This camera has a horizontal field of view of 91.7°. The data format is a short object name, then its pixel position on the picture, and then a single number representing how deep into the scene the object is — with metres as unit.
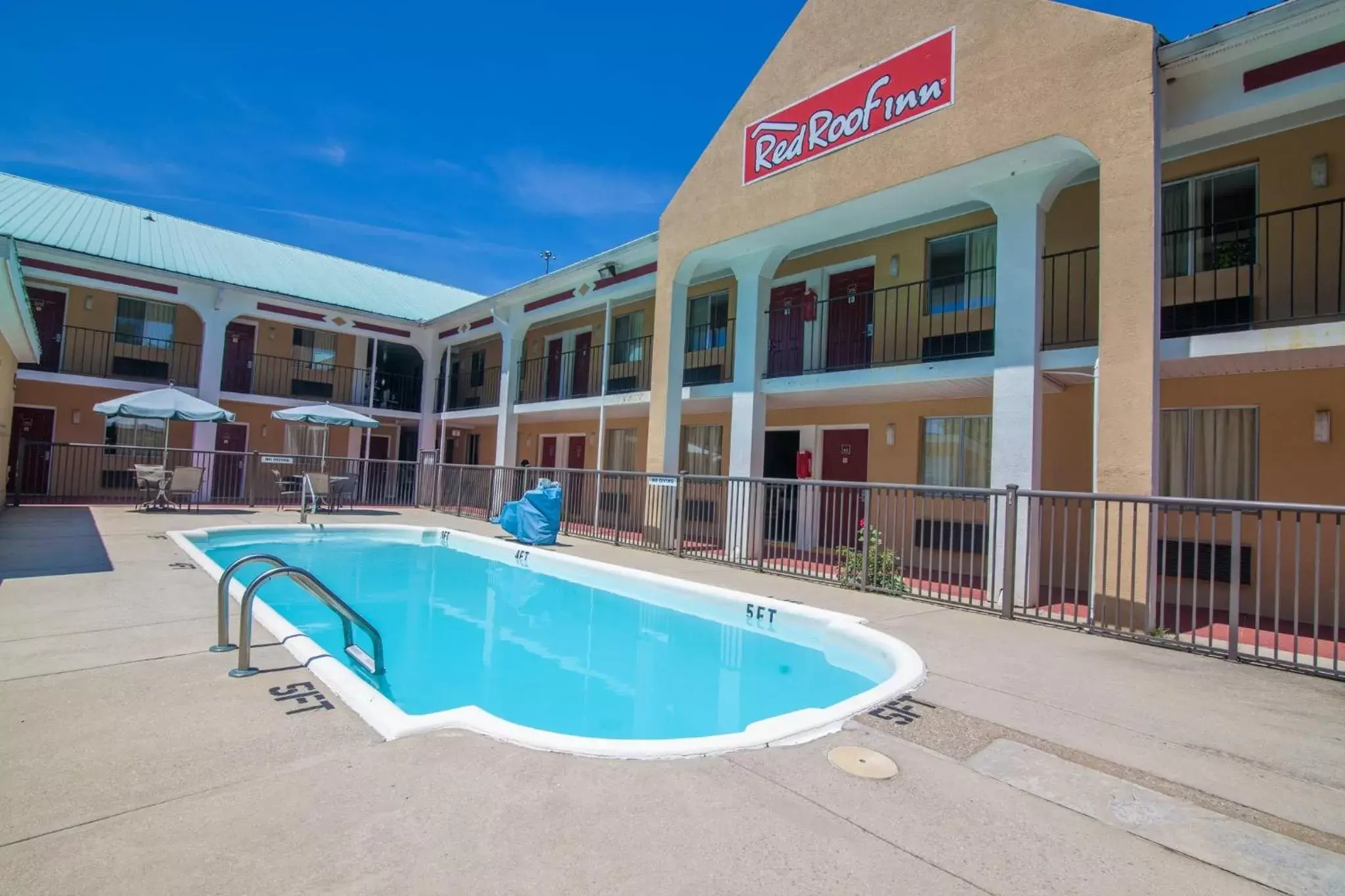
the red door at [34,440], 16.89
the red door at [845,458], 12.61
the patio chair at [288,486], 17.08
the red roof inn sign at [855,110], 8.99
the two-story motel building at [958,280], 7.07
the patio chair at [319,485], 15.00
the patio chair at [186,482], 14.57
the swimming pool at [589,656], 3.81
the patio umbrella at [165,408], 14.03
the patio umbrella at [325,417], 16.31
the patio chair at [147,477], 14.38
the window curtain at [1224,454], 8.27
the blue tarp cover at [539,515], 11.81
